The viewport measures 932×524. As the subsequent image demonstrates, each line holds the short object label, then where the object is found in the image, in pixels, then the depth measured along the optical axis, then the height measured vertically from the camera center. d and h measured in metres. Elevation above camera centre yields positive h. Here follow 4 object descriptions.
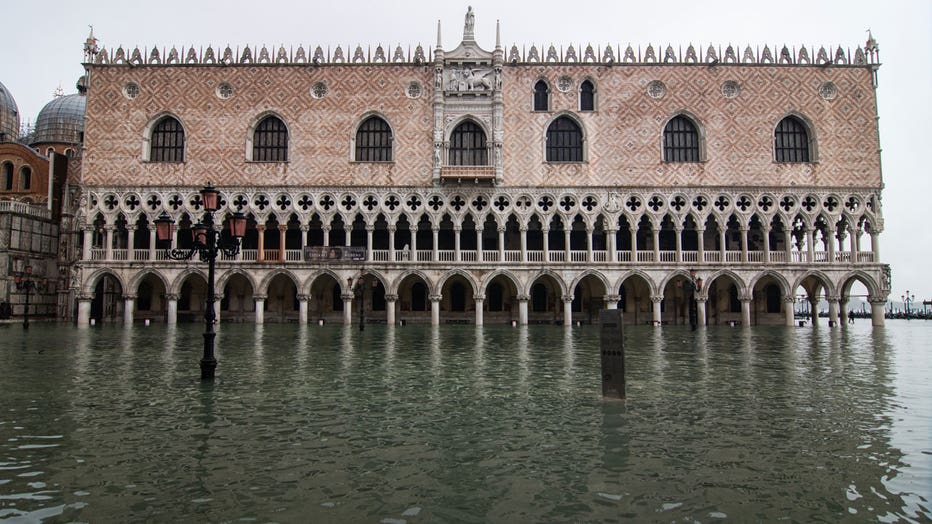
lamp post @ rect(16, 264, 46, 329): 34.84 +1.12
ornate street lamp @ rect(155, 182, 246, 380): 9.72 +1.12
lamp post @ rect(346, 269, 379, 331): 29.86 +0.81
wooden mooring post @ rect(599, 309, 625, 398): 7.66 -0.72
